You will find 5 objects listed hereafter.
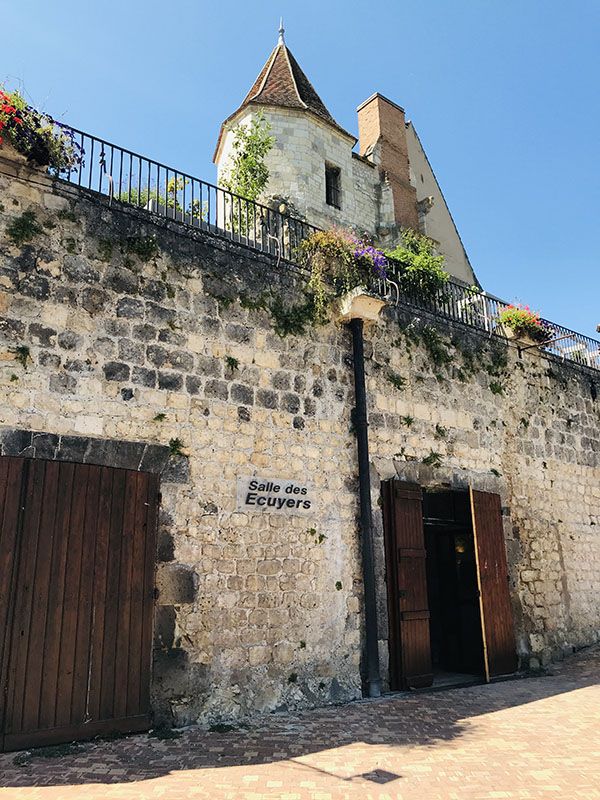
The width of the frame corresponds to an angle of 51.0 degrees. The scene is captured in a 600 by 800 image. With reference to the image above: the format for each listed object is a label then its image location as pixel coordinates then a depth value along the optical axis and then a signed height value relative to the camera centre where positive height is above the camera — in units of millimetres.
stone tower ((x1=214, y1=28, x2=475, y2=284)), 17156 +12178
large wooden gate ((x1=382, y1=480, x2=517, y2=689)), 7500 -138
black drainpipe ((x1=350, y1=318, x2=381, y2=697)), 7134 +800
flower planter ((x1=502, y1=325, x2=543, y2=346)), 10695 +3909
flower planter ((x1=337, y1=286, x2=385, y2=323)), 7926 +3350
